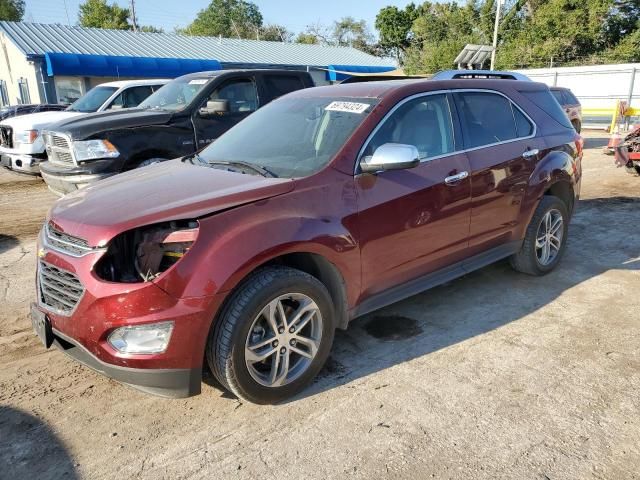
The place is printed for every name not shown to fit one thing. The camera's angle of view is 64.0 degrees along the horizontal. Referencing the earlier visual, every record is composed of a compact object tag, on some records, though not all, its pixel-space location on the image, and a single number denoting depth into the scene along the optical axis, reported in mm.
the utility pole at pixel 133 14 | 52006
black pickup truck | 6402
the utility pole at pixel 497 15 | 28953
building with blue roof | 23969
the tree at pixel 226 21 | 76688
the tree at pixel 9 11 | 51594
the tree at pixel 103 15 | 57625
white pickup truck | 9484
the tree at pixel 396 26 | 56281
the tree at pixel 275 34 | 76500
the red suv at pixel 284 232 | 2652
